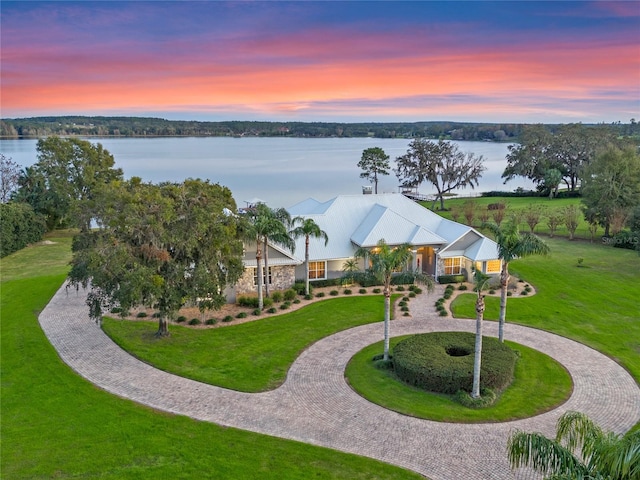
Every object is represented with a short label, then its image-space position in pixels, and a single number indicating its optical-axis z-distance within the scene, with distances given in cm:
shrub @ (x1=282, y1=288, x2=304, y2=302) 3142
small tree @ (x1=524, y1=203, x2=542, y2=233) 4903
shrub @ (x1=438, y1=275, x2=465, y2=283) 3528
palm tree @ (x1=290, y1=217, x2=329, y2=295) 3097
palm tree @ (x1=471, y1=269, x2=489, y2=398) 1852
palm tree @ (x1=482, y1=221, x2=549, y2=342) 1997
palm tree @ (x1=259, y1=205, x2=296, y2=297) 2908
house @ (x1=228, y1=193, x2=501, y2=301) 3281
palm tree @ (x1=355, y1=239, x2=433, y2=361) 2130
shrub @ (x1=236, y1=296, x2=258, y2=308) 3031
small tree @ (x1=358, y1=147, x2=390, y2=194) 7612
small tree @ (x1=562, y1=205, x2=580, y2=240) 4881
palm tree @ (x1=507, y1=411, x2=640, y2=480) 859
